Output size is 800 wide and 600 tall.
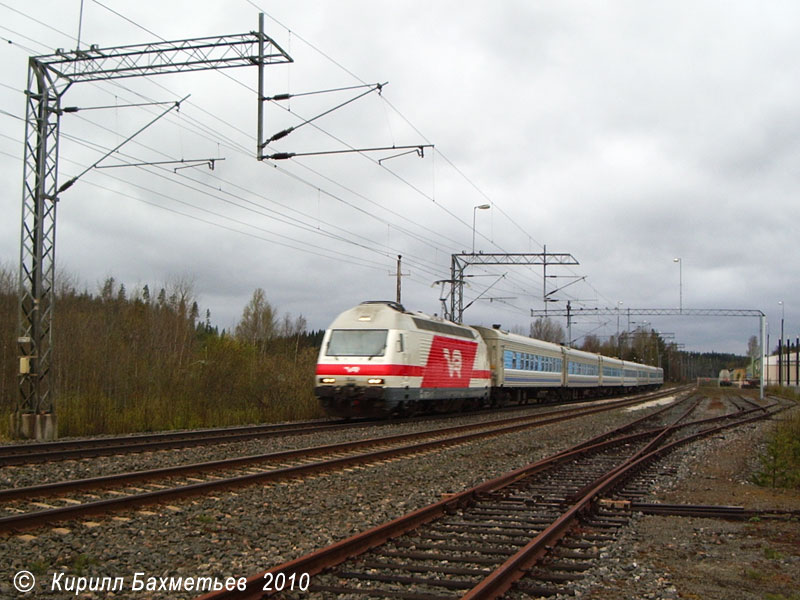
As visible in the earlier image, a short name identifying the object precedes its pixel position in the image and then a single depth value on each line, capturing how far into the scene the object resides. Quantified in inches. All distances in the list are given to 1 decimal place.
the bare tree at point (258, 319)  2952.8
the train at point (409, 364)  823.1
